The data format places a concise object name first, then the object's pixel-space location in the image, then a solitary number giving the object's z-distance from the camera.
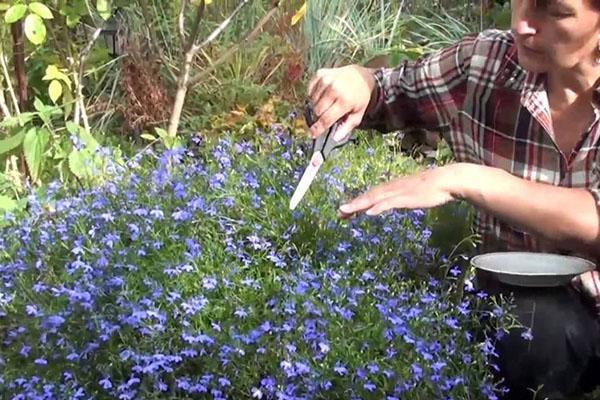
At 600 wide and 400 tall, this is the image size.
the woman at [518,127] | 1.77
